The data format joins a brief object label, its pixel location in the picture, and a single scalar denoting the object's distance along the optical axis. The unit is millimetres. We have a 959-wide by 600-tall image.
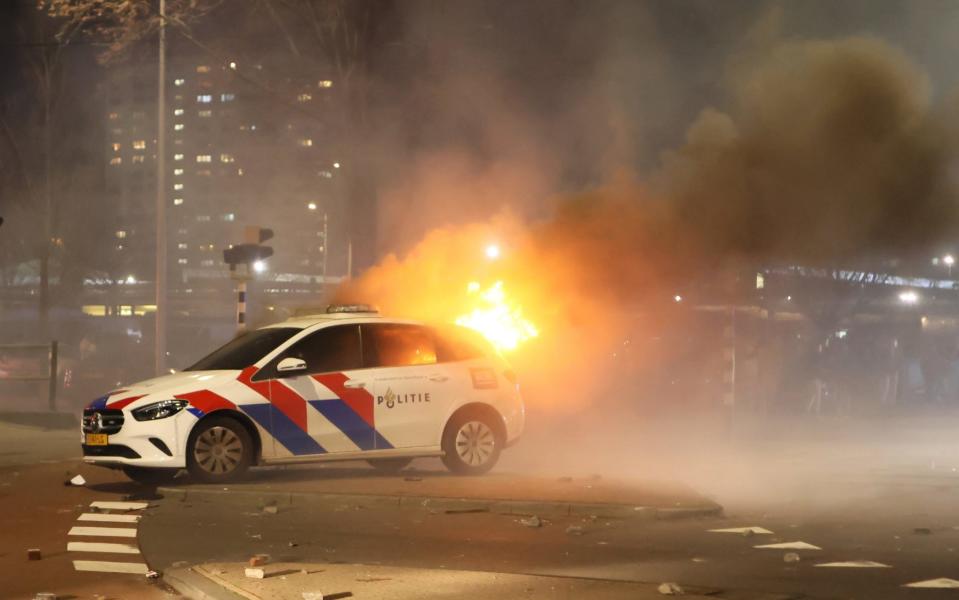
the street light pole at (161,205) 23047
